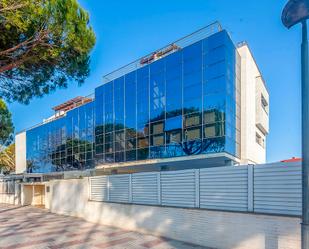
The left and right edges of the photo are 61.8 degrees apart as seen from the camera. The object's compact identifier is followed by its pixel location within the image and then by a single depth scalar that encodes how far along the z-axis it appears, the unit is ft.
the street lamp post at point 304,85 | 10.99
